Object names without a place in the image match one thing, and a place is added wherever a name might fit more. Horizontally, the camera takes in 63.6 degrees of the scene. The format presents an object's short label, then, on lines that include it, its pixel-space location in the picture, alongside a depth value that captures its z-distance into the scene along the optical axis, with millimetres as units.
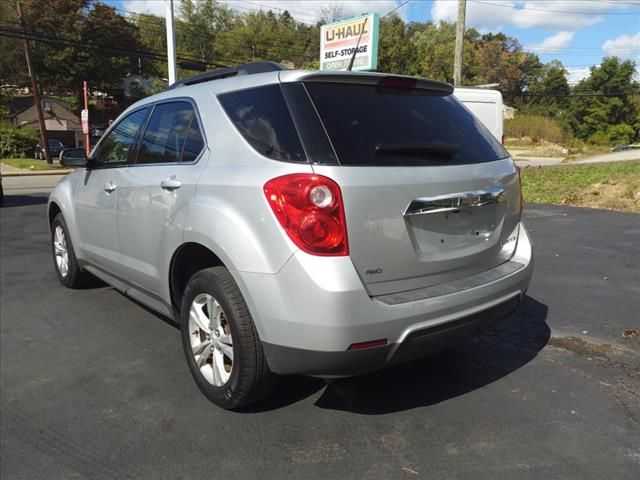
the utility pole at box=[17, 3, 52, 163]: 30923
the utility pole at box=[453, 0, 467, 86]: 19688
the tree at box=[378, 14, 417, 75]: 51219
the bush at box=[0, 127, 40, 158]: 36094
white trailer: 11812
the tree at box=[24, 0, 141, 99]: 48219
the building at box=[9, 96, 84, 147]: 55906
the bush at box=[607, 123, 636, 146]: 53906
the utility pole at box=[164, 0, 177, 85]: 14039
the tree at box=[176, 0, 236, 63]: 67062
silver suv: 2293
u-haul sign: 18016
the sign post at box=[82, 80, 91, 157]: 26641
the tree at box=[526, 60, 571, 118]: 73375
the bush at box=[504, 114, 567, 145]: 55969
